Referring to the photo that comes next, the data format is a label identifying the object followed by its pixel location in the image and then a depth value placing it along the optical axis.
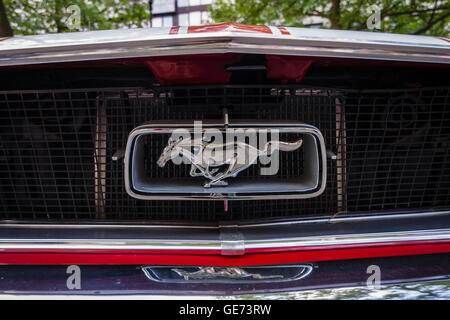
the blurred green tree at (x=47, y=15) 5.21
